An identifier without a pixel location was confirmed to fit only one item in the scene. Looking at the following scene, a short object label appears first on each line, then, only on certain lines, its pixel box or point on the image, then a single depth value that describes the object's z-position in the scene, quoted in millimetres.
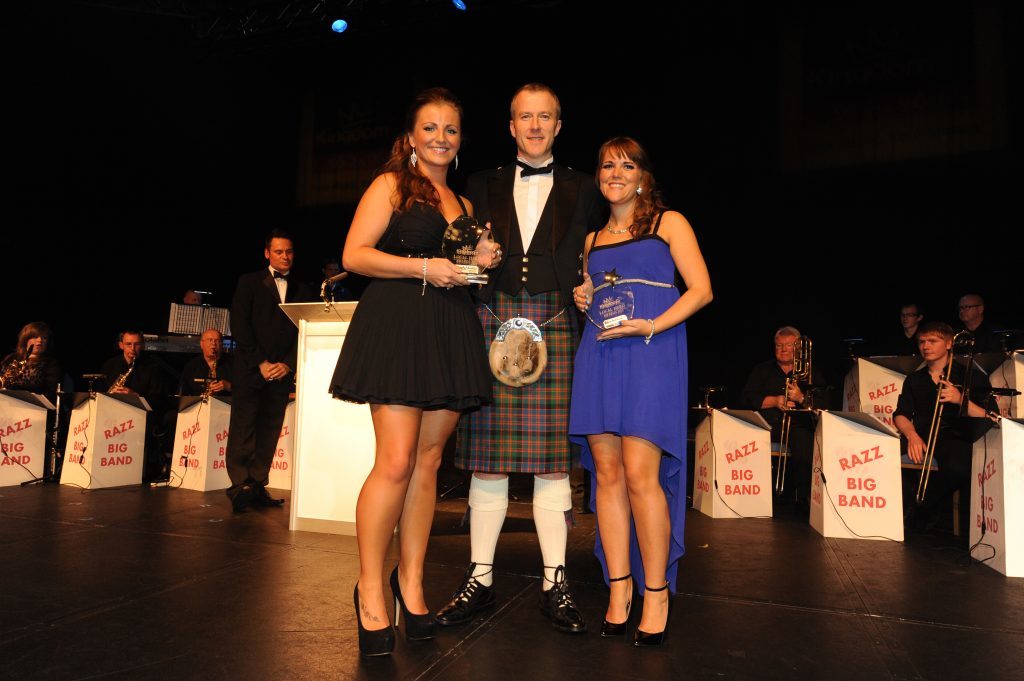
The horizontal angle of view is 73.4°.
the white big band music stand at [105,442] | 5211
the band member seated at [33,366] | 5922
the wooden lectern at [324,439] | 3631
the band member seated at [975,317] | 5953
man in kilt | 2244
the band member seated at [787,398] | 5246
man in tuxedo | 4594
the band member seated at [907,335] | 6480
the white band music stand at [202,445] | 5270
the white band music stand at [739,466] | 4566
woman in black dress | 1898
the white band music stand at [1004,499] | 3080
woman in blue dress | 2068
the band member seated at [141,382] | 6195
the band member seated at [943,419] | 4141
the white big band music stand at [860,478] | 3889
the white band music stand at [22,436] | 5305
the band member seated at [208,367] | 5980
